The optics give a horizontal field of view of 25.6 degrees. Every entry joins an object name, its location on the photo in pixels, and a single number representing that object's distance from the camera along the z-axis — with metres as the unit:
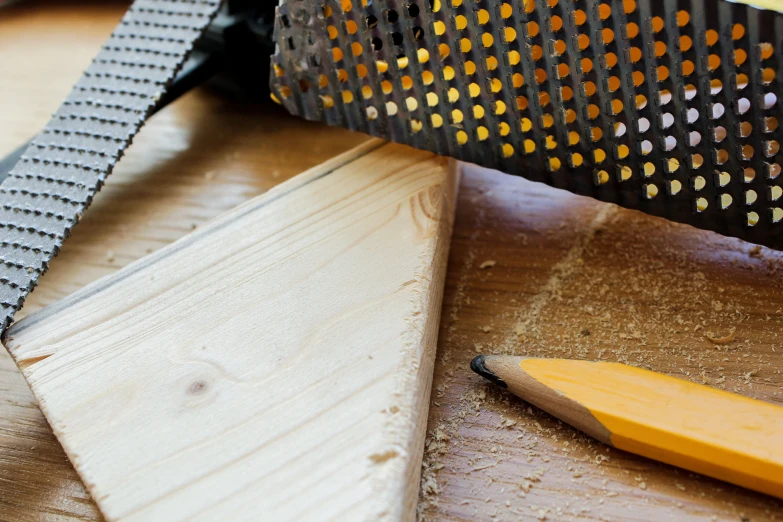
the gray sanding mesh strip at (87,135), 0.26
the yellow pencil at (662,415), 0.23
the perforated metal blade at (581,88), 0.25
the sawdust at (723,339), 0.26
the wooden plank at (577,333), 0.24
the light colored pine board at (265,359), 0.23
